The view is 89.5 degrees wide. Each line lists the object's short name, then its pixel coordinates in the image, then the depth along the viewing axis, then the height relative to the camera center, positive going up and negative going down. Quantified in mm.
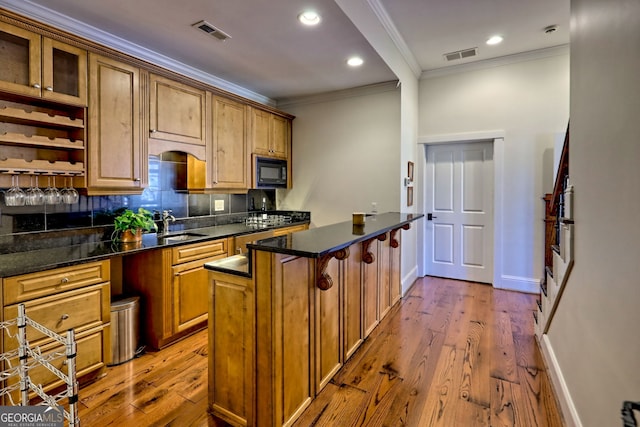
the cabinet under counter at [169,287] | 2619 -662
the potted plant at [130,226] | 2629 -136
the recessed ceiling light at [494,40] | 3418 +1828
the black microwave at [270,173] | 4086 +485
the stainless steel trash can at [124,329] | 2422 -925
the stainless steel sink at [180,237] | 2830 -257
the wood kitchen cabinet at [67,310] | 1821 -626
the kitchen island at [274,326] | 1631 -646
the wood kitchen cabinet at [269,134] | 3990 +996
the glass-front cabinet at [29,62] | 2039 +966
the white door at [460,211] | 4312 -21
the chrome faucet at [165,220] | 3221 -112
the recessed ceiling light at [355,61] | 3191 +1501
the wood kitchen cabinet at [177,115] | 2846 +887
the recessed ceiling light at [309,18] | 2395 +1461
